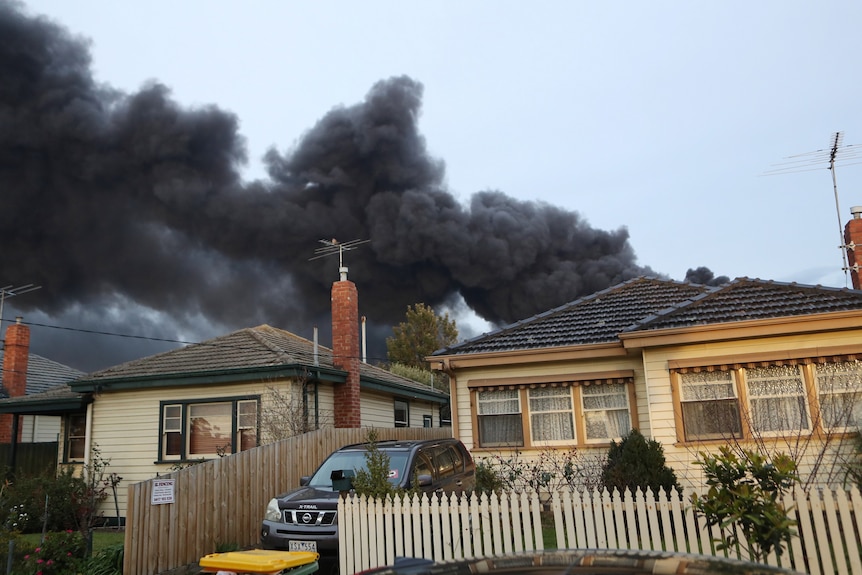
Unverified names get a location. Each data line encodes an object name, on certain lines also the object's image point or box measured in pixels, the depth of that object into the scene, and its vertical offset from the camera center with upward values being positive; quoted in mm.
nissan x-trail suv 8695 -321
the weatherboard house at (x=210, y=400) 15414 +1577
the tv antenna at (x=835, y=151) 16734 +6575
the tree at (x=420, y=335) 43562 +7422
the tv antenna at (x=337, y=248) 19047 +5748
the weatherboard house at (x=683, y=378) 11211 +1168
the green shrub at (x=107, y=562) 8672 -1049
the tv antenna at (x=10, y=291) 25438 +6664
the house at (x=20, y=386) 23297 +3087
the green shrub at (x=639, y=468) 10648 -315
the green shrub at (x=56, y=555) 8289 -911
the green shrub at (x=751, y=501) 5500 -465
